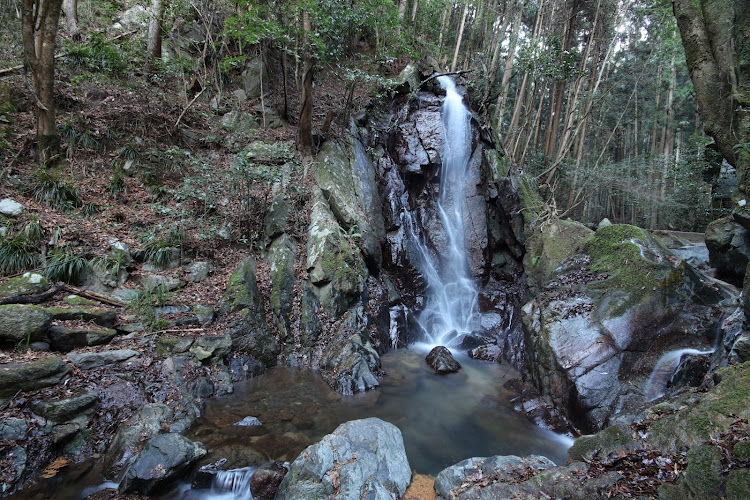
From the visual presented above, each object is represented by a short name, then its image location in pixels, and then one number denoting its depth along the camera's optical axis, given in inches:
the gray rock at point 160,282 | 268.6
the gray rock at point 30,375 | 160.1
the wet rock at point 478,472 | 147.6
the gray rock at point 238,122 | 432.5
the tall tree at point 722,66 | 239.0
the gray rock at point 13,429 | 147.9
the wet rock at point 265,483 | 157.3
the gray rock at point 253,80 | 490.9
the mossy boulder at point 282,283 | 299.2
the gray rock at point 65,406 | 162.4
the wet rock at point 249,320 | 269.6
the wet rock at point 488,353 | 339.0
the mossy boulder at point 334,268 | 310.7
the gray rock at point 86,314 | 209.8
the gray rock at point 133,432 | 161.8
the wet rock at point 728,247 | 323.3
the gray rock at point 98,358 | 193.5
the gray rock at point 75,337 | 198.1
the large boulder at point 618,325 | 226.2
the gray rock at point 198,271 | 294.0
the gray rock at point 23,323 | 181.8
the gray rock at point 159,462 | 148.3
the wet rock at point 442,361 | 305.0
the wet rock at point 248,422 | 206.8
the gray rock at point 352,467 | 146.9
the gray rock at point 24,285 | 203.5
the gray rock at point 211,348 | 241.9
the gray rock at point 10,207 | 248.7
